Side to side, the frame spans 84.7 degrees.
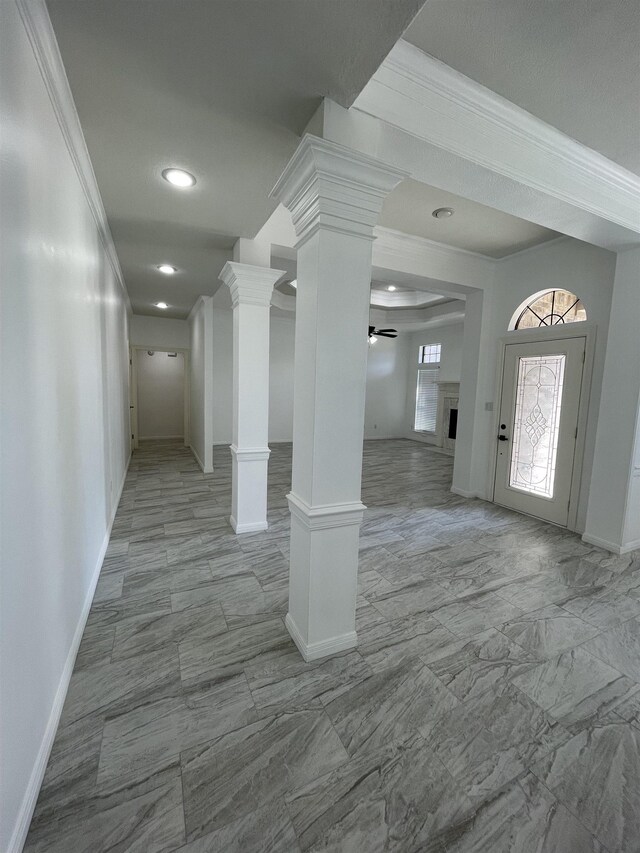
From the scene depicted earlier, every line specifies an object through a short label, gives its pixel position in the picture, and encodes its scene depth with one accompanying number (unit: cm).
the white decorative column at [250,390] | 311
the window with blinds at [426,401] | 927
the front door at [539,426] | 363
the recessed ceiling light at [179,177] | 212
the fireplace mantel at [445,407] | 830
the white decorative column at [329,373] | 159
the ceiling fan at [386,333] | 692
